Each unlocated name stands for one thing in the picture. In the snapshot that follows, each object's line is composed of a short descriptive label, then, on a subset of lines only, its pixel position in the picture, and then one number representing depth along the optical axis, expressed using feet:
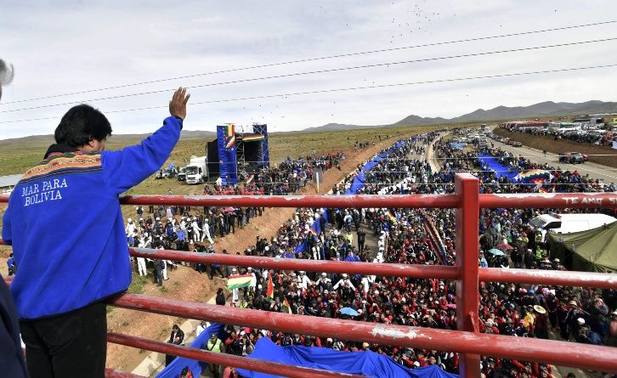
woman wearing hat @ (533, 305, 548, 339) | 34.19
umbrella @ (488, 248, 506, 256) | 46.78
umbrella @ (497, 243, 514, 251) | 52.90
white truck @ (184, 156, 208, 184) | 138.72
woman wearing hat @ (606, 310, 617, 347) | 26.14
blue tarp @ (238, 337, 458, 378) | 25.58
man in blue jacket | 5.99
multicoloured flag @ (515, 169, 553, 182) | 94.17
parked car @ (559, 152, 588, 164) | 149.59
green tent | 43.24
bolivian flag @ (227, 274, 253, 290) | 44.39
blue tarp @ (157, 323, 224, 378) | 26.61
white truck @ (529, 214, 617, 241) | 64.49
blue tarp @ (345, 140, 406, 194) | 112.27
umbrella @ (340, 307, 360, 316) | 35.19
